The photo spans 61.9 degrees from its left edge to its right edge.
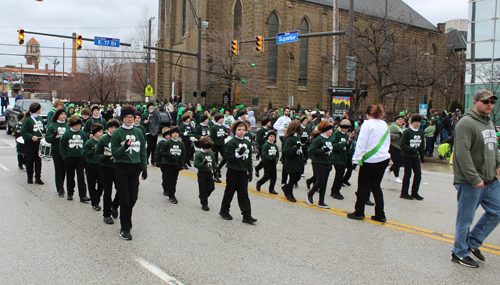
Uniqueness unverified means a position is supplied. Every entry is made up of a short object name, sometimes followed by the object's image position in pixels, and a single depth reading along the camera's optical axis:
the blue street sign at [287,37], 19.66
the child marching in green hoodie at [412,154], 9.05
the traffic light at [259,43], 21.33
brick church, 39.72
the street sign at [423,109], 22.95
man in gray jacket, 4.85
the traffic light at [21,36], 21.40
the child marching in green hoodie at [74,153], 7.93
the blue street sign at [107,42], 21.45
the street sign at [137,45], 21.19
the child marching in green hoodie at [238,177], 6.80
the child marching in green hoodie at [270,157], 8.87
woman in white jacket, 6.64
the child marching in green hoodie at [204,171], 7.69
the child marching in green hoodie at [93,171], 7.42
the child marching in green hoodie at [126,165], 5.82
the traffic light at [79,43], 21.90
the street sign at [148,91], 29.52
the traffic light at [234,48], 22.84
